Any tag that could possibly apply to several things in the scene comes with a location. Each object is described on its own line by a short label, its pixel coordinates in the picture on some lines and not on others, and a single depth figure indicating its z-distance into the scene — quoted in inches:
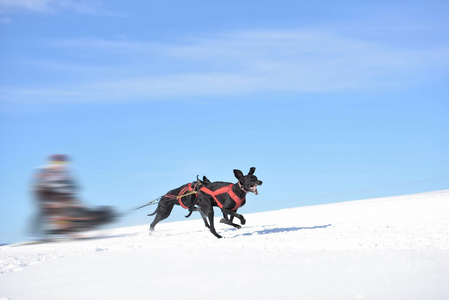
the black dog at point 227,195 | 448.5
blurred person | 522.3
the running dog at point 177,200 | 544.4
